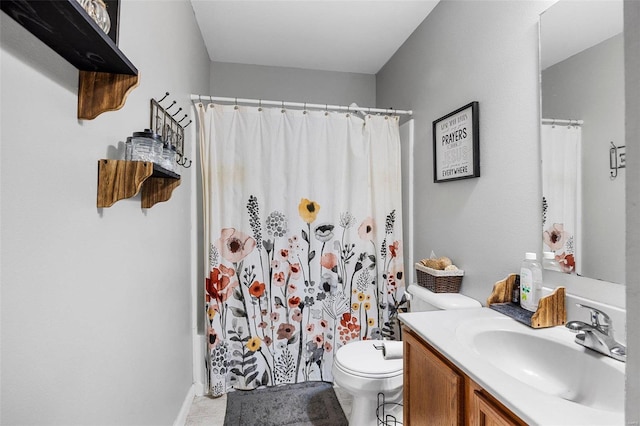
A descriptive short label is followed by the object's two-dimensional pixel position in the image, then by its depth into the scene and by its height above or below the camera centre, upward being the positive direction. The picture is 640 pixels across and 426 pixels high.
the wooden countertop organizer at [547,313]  1.13 -0.37
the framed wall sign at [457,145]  1.65 +0.40
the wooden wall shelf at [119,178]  0.91 +0.11
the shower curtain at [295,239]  2.09 -0.16
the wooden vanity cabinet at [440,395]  0.80 -0.54
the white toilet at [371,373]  1.57 -0.80
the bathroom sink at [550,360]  0.87 -0.47
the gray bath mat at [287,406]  1.87 -1.21
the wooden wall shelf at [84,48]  0.55 +0.37
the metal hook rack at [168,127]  1.37 +0.44
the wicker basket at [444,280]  1.75 -0.37
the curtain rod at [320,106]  2.07 +0.77
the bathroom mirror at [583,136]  1.03 +0.28
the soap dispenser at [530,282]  1.25 -0.27
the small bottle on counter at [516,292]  1.35 -0.34
